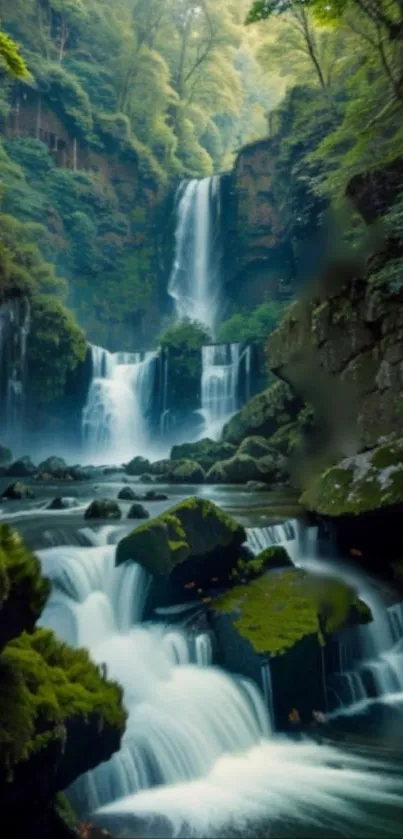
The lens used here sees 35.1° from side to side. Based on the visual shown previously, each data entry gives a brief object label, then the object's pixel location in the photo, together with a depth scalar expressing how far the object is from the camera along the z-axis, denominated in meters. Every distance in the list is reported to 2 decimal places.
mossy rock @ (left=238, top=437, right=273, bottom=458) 20.45
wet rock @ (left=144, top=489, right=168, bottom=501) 15.22
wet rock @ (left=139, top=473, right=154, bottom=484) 20.27
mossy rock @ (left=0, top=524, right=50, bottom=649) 3.52
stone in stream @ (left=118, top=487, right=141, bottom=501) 15.30
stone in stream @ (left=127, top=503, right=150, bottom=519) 11.77
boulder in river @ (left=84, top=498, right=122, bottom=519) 11.84
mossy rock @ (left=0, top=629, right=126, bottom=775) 3.55
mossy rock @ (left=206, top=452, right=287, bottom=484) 19.02
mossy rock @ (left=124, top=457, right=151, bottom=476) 22.97
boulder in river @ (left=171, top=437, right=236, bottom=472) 22.20
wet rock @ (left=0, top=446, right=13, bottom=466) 25.96
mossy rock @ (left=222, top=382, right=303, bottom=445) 22.45
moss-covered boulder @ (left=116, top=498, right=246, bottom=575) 7.70
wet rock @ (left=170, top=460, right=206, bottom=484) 19.92
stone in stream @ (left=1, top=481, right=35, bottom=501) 15.55
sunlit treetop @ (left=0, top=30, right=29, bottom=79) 5.31
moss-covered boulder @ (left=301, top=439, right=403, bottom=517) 8.80
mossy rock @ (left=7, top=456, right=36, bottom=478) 22.28
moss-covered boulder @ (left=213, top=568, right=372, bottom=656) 6.82
